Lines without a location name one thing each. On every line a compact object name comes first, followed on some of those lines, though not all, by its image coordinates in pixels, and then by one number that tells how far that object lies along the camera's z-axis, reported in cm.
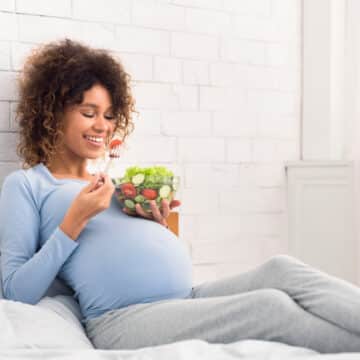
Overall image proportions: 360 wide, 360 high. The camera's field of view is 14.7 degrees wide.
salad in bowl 322
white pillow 283
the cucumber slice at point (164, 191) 324
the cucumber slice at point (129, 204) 326
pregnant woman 288
